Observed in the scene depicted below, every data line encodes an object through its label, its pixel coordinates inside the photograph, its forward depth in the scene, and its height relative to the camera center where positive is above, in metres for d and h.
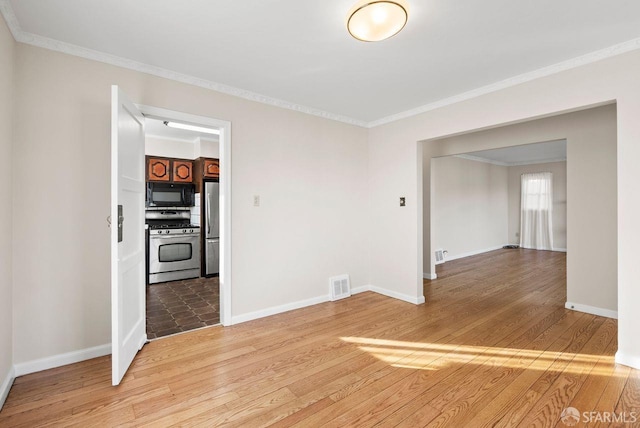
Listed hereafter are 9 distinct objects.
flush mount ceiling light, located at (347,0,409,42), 1.80 +1.22
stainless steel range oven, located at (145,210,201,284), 5.04 -0.65
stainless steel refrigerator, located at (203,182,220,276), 5.46 -0.18
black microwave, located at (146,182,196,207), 5.55 +0.38
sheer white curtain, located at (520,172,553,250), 8.48 +0.07
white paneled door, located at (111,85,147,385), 2.11 -0.15
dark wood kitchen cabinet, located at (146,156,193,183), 5.47 +0.83
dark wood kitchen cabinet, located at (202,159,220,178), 5.50 +0.85
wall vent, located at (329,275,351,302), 4.16 -1.03
